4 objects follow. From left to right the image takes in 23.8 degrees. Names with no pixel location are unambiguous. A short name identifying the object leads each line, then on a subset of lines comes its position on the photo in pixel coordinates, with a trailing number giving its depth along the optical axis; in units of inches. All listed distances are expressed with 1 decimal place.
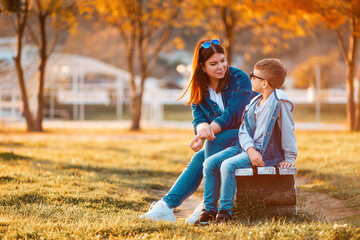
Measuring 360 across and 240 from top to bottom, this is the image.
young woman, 303.3
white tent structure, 1713.4
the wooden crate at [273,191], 289.0
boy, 280.5
